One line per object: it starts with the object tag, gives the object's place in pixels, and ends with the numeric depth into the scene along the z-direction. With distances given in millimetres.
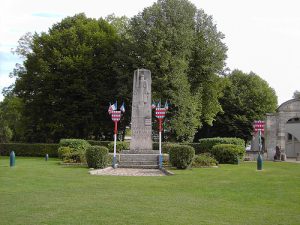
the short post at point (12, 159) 22641
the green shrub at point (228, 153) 29422
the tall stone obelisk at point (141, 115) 29203
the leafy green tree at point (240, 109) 51219
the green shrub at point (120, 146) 31234
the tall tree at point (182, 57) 36500
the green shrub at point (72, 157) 26609
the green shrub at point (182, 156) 23125
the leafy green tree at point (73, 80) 39094
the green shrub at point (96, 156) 23125
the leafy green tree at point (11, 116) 43616
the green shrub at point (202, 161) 25342
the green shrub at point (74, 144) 31453
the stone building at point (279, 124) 37625
